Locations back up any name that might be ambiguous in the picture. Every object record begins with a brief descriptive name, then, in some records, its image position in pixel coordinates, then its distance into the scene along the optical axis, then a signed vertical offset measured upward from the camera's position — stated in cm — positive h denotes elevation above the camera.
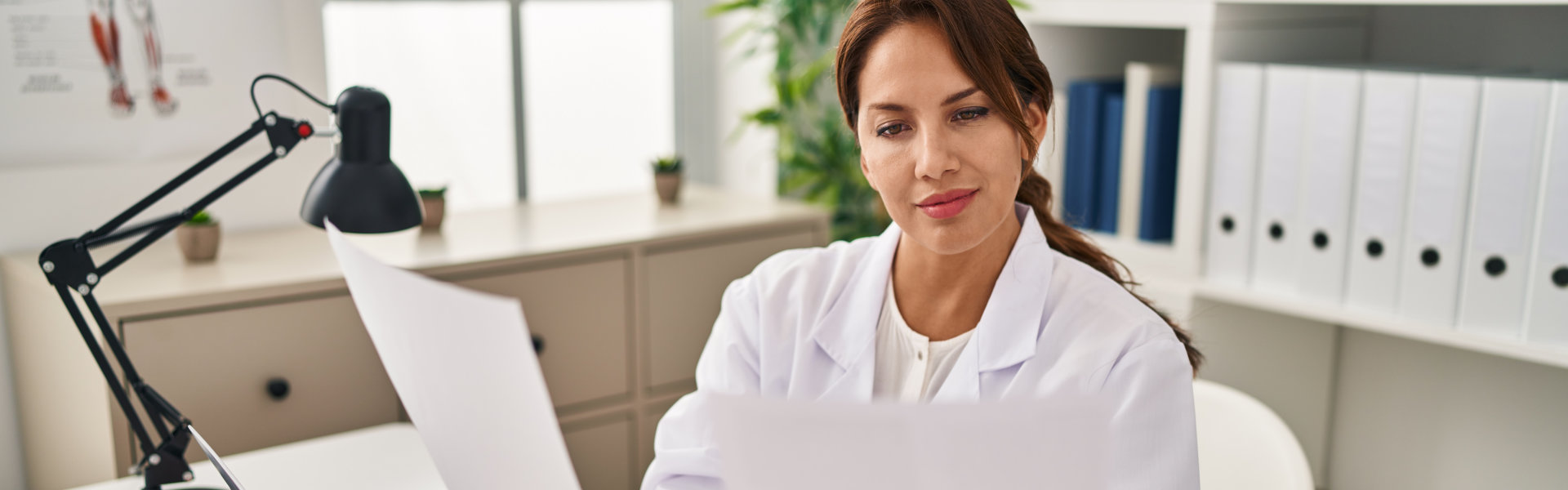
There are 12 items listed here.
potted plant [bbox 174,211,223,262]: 184 -26
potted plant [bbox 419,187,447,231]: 211 -24
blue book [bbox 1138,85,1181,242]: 190 -16
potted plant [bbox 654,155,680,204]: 241 -22
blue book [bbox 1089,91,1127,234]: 200 -17
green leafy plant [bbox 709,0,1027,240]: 240 -10
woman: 106 -23
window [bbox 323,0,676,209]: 242 -3
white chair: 131 -44
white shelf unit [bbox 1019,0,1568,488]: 170 -43
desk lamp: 111 -13
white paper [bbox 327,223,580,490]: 70 -20
